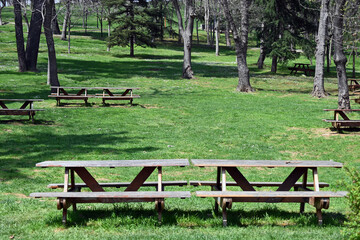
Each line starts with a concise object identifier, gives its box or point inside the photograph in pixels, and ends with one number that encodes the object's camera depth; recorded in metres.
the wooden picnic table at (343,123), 16.20
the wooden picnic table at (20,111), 16.52
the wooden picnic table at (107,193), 5.96
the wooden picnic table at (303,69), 42.10
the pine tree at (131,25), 47.62
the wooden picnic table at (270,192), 6.13
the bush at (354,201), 4.47
